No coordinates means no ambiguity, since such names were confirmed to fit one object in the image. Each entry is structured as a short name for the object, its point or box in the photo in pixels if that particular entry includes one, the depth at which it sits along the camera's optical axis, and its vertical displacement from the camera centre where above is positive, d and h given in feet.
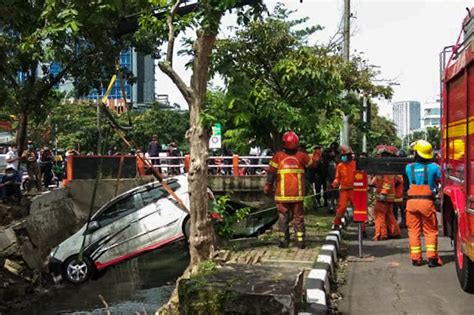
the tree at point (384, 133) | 105.21 +7.64
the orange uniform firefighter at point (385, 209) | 34.42 -3.00
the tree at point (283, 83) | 35.45 +4.79
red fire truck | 18.26 +0.32
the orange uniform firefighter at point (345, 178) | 33.32 -1.13
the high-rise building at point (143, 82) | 251.09 +37.01
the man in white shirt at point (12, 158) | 50.06 +0.08
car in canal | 34.78 -4.64
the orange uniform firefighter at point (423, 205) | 24.86 -2.01
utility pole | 56.65 +13.04
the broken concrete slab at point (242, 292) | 14.19 -3.38
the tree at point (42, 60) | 27.02 +6.77
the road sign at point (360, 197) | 29.19 -1.97
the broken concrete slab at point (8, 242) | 37.70 -5.46
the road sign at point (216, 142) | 58.95 +1.63
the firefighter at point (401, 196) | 35.96 -2.39
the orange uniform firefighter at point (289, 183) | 27.99 -1.19
